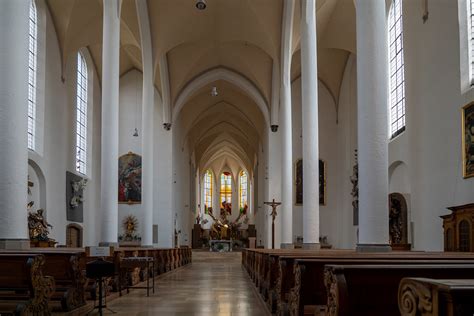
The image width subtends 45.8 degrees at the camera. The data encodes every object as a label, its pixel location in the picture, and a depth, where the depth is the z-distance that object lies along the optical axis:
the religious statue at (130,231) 29.77
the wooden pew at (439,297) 1.89
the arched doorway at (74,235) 23.64
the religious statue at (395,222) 18.41
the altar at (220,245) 41.28
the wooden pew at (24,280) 6.39
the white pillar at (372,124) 9.37
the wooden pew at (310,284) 5.35
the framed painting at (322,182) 28.41
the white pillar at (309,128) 15.27
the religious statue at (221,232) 49.22
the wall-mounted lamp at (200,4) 19.65
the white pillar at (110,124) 15.18
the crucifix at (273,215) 24.22
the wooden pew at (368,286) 3.46
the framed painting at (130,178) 30.36
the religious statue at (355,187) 22.09
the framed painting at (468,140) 13.30
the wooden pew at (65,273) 8.25
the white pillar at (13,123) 9.72
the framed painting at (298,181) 28.05
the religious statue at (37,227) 18.28
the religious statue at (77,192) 23.92
